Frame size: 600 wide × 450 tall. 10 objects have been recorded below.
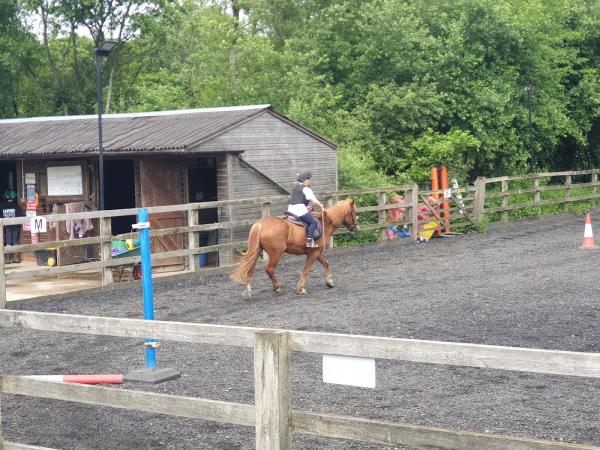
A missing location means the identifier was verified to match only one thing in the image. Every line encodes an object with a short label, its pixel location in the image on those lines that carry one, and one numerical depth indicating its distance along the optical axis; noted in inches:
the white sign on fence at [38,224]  545.8
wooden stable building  729.6
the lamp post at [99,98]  649.0
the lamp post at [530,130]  1137.7
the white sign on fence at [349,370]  182.2
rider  568.4
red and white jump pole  253.8
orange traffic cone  782.2
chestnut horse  553.3
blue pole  322.0
